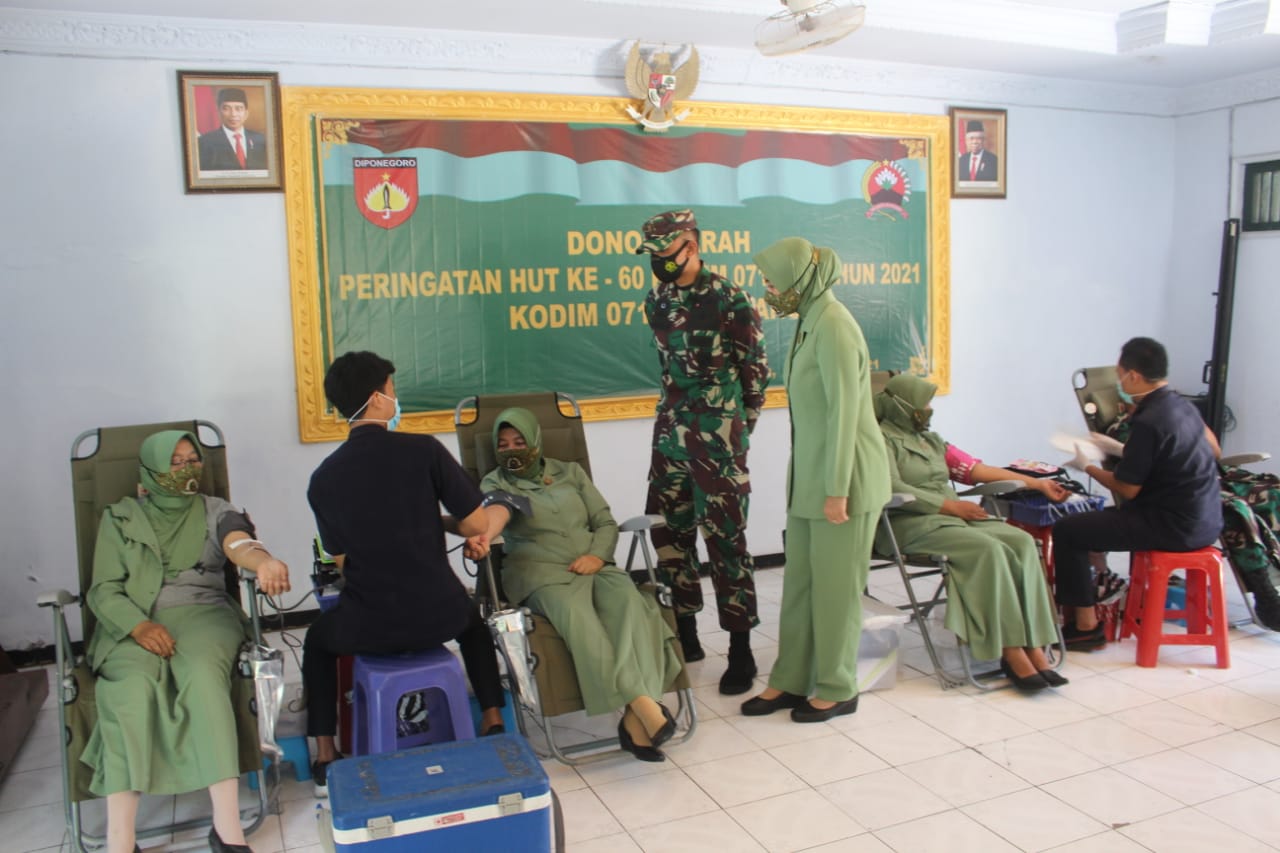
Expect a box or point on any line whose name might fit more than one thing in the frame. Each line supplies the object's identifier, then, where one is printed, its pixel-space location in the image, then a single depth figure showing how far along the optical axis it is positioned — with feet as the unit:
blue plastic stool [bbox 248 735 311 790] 10.41
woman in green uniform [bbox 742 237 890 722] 10.59
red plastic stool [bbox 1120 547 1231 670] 12.52
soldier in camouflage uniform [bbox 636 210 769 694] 12.11
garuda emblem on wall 15.87
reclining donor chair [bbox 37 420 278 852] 8.86
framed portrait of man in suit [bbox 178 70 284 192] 13.83
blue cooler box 6.49
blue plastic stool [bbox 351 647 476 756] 9.08
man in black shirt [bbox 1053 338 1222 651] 12.23
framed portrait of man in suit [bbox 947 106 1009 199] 18.58
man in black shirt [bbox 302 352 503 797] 9.11
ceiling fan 11.89
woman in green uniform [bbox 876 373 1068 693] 11.86
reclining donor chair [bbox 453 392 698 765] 10.19
